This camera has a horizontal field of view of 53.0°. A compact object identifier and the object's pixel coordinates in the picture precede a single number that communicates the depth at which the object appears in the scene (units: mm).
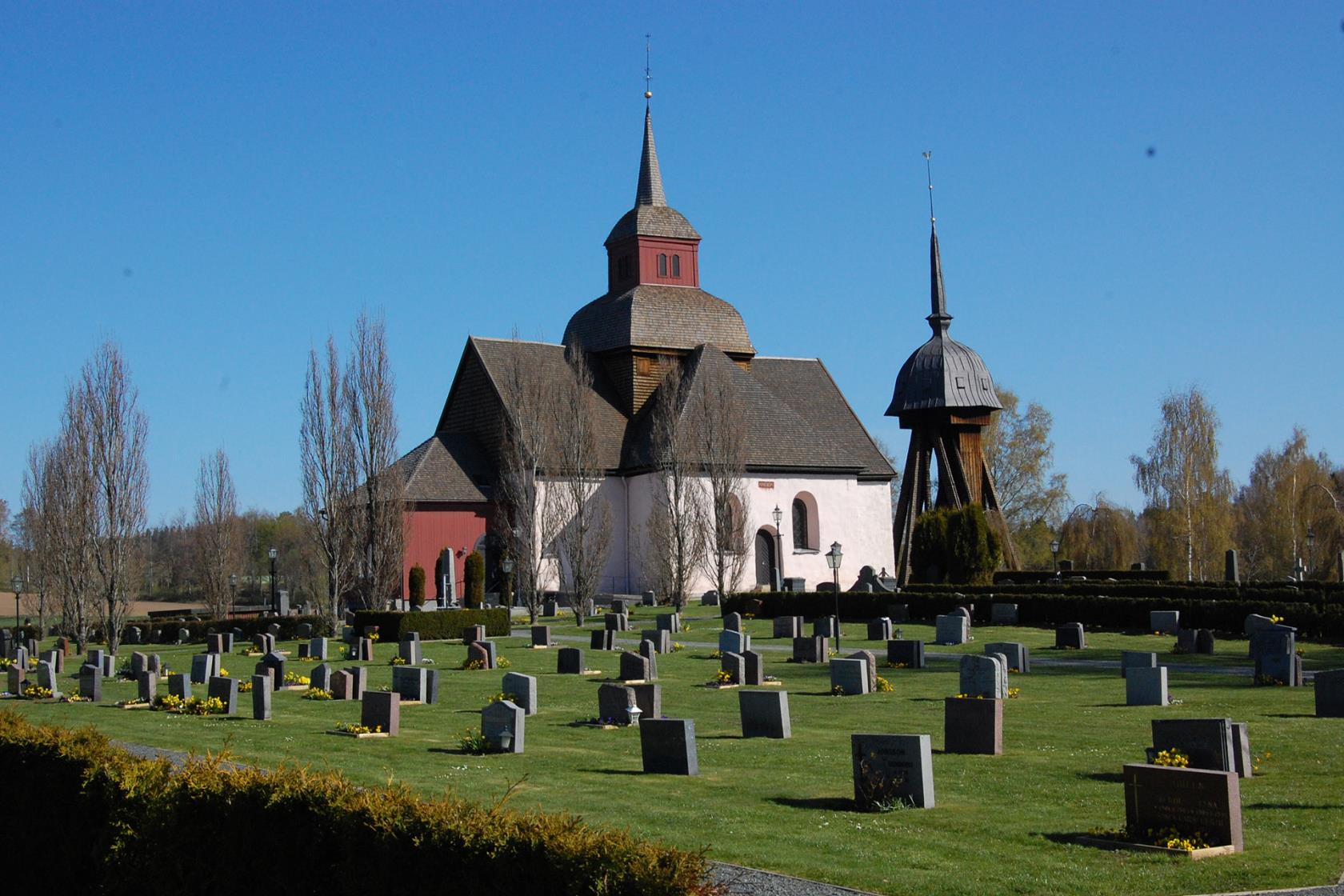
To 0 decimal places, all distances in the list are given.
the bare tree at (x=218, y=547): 51250
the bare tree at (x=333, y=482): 43438
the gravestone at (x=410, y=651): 29516
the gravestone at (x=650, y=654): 24578
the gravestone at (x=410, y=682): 21875
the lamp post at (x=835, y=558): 31466
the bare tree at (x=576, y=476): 46719
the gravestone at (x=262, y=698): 19897
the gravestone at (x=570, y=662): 26812
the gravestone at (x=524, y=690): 20031
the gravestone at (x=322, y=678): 23219
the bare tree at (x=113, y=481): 39906
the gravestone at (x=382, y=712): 17766
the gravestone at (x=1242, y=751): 12844
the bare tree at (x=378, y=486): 43469
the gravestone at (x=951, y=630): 32031
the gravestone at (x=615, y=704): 18500
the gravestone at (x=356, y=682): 22819
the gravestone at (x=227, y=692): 20500
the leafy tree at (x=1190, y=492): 62906
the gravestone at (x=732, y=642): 27578
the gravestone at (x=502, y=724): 15891
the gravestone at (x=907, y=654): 26188
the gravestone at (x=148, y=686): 22766
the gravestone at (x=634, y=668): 23938
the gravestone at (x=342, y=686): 22797
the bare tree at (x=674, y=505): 47656
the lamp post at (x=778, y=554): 49156
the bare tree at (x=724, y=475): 49219
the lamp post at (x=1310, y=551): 53781
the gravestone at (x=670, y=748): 14078
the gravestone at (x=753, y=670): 24109
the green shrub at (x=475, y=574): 48406
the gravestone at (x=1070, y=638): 30688
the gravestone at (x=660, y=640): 31297
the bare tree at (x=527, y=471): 47031
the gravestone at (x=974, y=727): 15109
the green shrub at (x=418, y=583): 51094
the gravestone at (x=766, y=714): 16938
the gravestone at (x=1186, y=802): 9953
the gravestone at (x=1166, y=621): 33500
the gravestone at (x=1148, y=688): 19609
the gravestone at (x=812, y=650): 28172
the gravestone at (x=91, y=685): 24094
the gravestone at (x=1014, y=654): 25016
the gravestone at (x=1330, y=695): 17984
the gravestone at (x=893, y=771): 11867
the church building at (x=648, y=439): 54500
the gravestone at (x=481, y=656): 27969
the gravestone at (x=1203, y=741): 12344
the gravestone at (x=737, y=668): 24203
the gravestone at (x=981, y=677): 19328
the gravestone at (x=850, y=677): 22109
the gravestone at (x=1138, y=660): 21594
